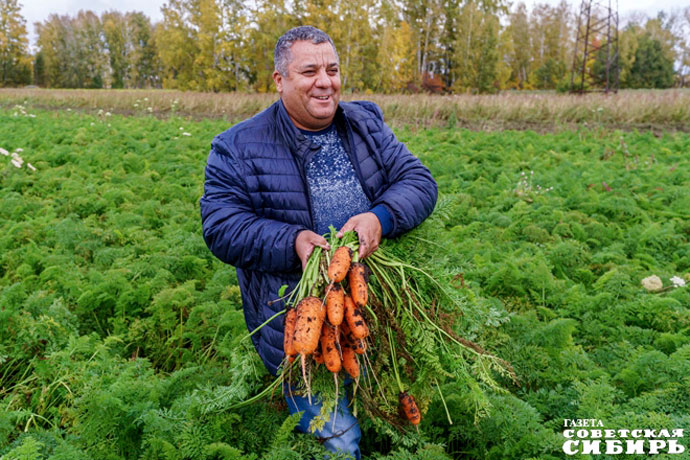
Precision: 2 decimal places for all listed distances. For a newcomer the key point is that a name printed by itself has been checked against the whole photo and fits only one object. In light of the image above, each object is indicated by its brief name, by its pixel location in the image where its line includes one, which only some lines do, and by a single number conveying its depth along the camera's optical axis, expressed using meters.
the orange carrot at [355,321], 2.14
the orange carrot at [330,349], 2.17
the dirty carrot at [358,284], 2.13
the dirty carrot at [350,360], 2.29
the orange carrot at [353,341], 2.21
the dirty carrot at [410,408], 2.45
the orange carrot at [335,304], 2.09
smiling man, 2.32
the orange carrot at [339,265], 2.08
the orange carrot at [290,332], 2.13
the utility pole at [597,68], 44.56
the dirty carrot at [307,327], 2.05
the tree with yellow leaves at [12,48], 59.91
